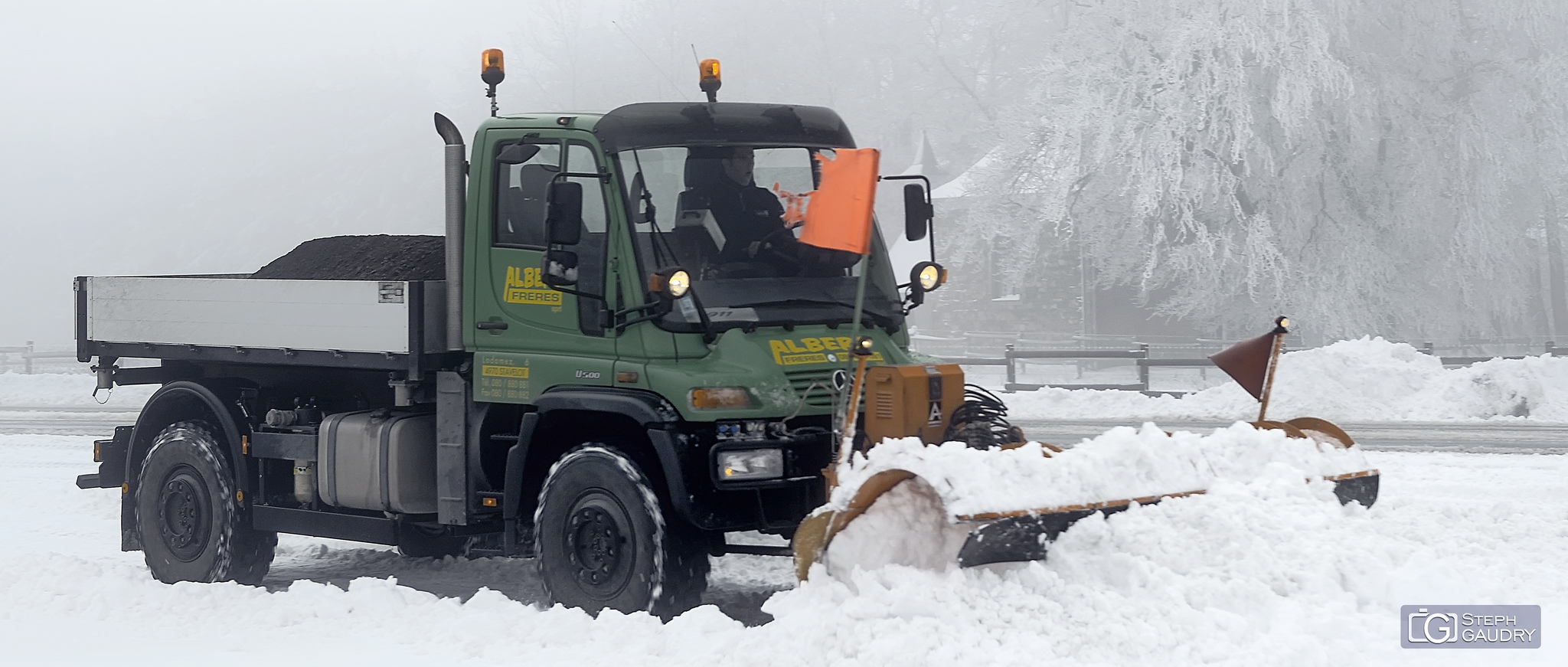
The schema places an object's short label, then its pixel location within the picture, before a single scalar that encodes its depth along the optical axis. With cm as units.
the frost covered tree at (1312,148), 2655
